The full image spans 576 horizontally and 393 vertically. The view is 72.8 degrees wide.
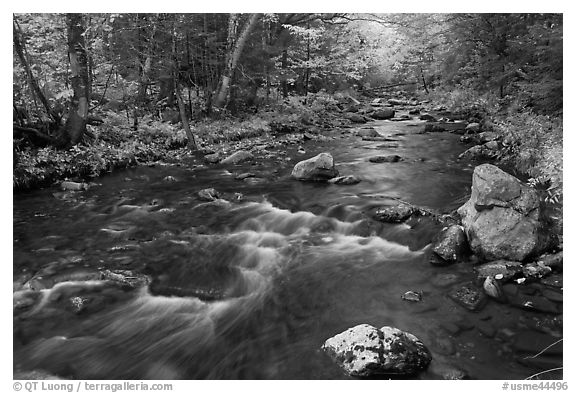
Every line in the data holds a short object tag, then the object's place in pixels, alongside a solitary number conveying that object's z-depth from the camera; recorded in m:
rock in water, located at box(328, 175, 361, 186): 8.99
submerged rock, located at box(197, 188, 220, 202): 8.23
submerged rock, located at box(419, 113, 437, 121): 19.03
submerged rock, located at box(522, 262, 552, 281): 4.61
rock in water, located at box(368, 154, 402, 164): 10.98
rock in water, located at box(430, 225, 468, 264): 5.25
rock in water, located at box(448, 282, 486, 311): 4.35
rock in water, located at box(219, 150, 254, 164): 11.38
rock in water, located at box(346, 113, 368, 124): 19.56
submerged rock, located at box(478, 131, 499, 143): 11.85
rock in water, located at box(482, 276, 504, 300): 4.42
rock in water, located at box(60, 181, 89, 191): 8.58
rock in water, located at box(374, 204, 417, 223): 6.63
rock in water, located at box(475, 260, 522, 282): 4.66
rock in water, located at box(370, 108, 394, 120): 20.77
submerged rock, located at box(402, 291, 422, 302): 4.56
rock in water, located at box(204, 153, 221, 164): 11.37
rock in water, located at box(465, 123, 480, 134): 13.99
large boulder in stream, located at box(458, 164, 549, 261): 4.93
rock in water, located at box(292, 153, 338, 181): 9.28
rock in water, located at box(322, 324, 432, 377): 3.29
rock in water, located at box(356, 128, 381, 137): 15.23
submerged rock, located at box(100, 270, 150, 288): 5.05
